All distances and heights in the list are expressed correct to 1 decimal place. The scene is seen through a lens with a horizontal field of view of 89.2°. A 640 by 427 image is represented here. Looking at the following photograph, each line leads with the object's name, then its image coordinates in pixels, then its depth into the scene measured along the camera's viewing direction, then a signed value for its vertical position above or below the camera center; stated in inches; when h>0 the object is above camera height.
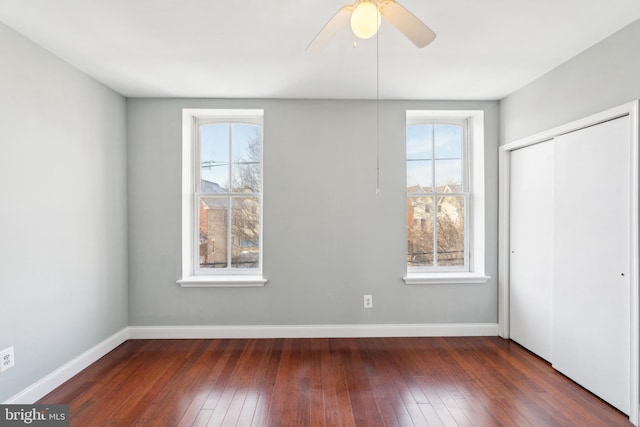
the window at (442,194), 142.5 +8.2
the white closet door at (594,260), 84.1 -13.6
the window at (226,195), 141.9 +7.7
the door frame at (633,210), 79.6 +0.6
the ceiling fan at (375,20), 52.9 +33.3
